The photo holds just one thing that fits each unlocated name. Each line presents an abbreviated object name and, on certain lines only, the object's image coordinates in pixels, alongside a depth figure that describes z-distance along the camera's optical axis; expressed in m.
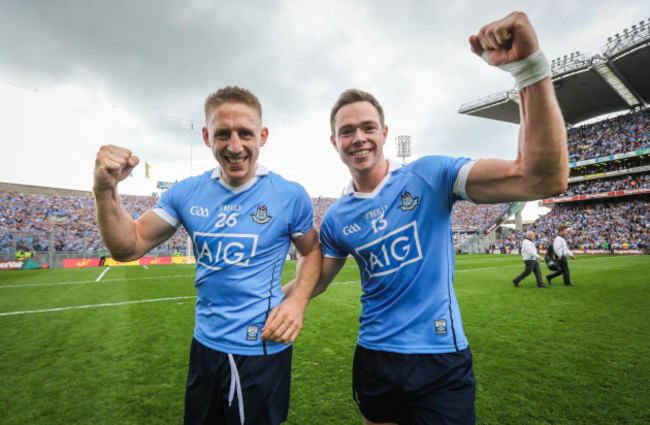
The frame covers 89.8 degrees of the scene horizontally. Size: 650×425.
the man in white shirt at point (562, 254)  11.55
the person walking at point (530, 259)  11.54
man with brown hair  1.58
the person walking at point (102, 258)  26.44
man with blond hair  1.68
